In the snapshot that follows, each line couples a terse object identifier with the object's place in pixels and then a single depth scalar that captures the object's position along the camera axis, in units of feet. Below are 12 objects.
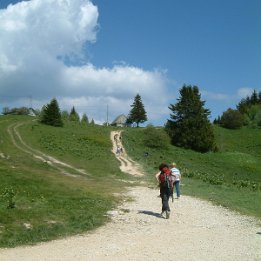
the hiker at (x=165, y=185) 46.21
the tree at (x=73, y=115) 295.98
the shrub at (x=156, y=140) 182.38
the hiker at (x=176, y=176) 60.62
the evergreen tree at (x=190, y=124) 195.83
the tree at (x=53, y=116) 206.17
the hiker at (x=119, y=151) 150.12
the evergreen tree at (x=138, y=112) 293.91
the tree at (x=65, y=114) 310.66
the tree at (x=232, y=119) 272.59
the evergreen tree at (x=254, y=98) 376.58
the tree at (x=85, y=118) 345.42
